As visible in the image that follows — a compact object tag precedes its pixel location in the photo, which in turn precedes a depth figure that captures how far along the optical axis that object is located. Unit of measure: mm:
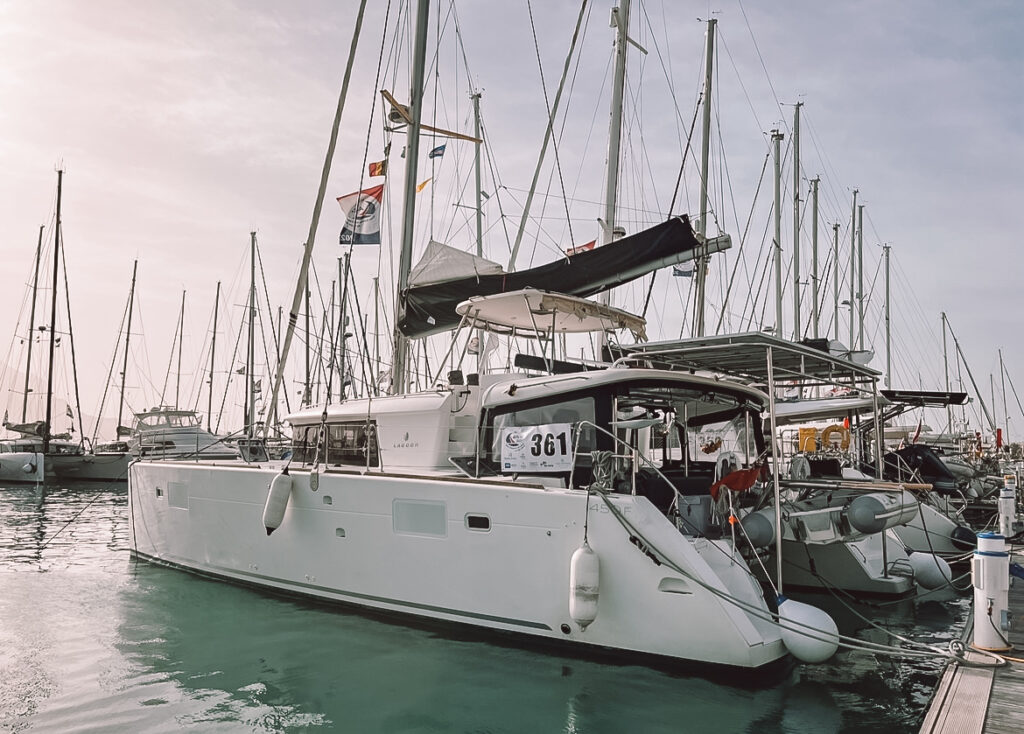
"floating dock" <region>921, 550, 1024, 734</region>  4559
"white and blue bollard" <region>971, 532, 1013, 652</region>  6012
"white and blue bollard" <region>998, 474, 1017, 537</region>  12258
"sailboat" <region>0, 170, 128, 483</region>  33625
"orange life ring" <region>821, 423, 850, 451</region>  20758
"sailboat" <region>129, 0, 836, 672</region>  6664
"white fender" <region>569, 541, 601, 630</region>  6633
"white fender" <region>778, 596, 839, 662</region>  6500
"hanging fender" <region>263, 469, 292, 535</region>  9102
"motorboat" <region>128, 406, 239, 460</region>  31383
